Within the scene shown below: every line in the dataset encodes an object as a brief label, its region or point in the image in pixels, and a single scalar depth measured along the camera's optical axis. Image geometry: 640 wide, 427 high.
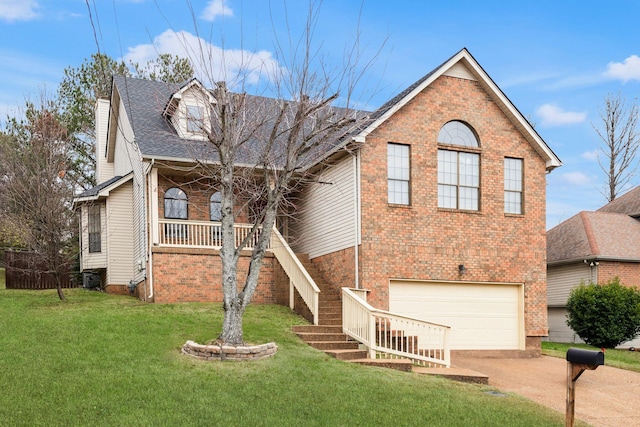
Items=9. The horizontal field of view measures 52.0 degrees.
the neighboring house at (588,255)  24.72
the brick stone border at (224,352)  12.11
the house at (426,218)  17.20
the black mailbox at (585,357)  7.50
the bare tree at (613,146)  37.84
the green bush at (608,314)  22.00
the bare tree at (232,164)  12.76
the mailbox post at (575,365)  7.52
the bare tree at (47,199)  17.97
